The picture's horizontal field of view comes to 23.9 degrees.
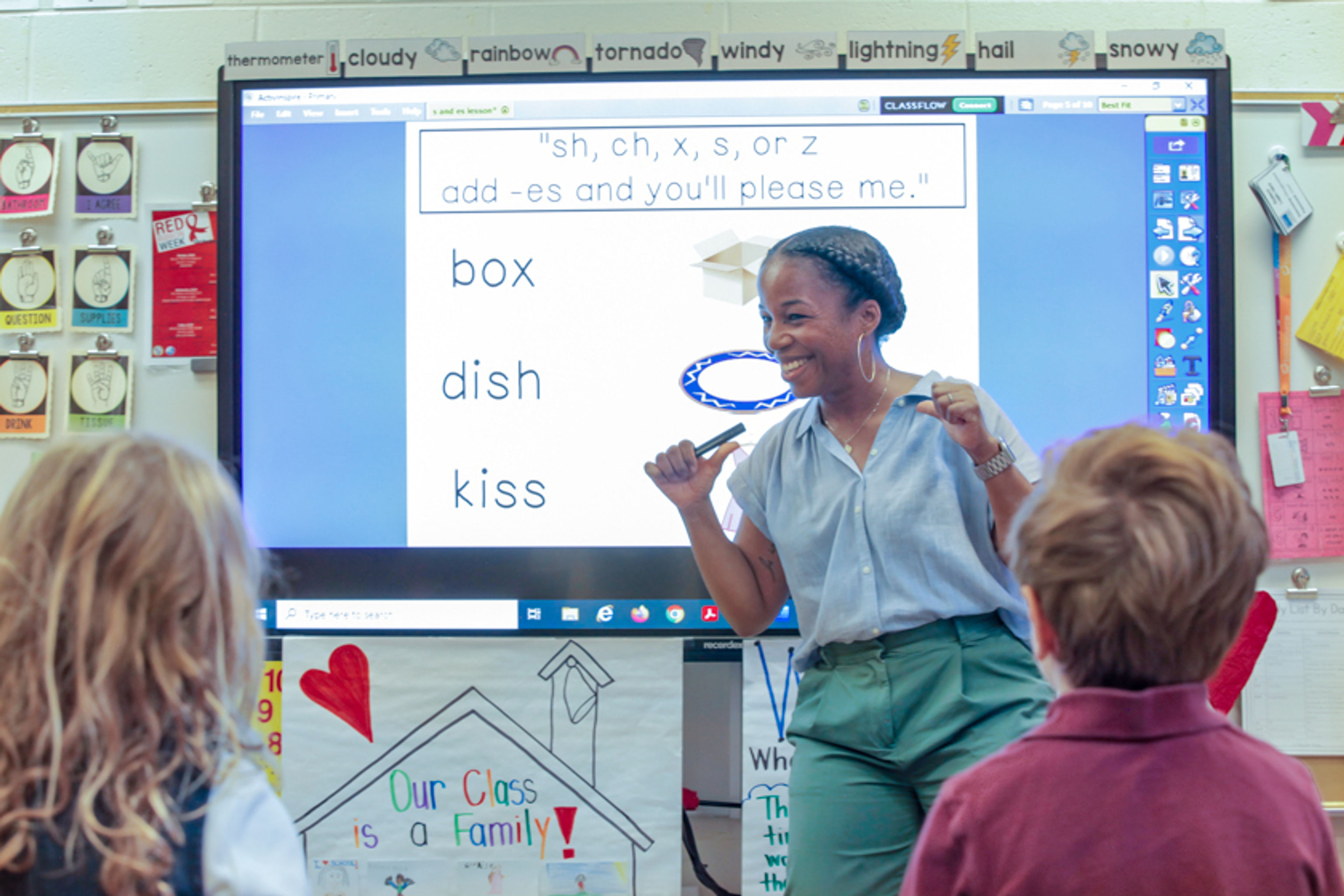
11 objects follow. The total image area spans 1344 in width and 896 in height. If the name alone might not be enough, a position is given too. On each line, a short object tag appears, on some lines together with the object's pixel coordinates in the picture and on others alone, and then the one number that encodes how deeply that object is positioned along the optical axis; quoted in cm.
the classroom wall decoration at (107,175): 543
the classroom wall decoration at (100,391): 542
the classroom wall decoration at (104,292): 543
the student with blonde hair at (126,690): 340
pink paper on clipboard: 535
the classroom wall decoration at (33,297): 543
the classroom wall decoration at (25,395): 543
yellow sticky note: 534
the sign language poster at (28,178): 543
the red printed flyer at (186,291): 542
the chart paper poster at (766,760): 529
